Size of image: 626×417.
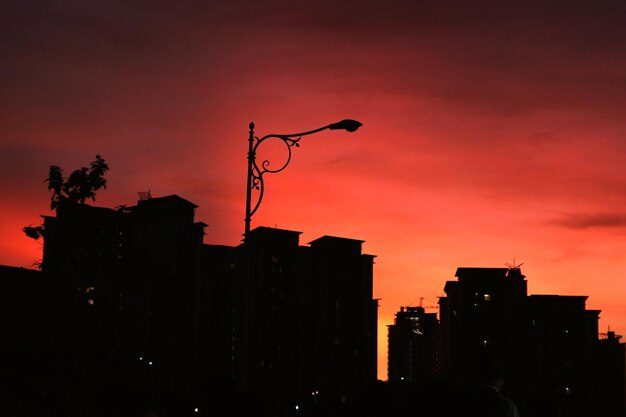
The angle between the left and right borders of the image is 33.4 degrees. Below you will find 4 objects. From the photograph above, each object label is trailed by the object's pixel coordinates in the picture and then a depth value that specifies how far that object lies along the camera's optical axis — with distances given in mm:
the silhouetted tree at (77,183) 32594
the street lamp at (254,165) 26391
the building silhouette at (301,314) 147750
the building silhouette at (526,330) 180750
